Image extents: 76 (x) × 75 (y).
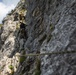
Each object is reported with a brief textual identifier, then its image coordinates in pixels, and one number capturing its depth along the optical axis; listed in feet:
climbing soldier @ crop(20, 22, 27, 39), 56.60
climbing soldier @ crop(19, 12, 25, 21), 72.36
